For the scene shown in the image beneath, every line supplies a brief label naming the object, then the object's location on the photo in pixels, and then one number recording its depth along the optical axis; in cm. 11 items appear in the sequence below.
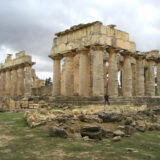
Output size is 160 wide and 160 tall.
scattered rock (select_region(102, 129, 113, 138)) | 928
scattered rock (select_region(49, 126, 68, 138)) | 900
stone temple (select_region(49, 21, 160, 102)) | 2144
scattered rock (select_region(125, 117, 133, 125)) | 1152
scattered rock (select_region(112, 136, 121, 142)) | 867
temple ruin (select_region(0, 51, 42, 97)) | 3466
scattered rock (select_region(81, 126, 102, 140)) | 898
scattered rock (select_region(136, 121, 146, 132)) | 1111
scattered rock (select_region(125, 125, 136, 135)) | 997
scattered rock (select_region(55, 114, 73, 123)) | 1086
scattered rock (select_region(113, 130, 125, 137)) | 939
